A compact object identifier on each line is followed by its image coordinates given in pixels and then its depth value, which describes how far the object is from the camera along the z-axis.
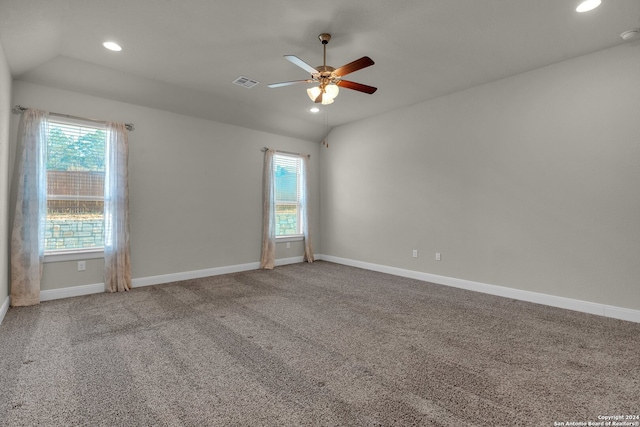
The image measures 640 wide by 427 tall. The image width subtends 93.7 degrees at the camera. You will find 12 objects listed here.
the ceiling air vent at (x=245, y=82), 4.05
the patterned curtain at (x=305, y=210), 6.40
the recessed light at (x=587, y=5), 2.51
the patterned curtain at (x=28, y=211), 3.49
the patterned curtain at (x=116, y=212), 4.13
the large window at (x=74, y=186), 3.84
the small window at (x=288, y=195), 6.16
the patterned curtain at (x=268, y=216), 5.76
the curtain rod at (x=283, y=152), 5.82
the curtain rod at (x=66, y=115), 3.56
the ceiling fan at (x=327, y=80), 2.80
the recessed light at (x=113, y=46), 3.14
